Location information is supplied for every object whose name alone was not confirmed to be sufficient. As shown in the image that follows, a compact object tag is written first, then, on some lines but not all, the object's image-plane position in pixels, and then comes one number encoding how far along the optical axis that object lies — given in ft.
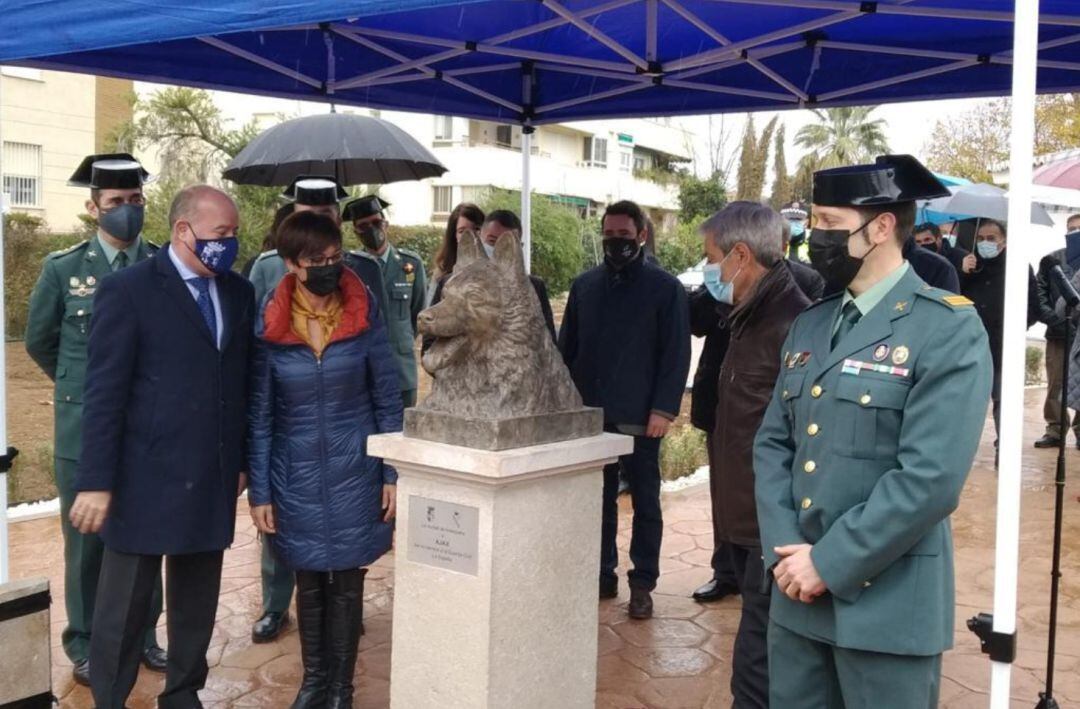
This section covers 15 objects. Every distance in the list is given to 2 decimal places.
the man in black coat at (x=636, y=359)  16.56
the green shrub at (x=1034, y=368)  48.83
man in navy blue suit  11.25
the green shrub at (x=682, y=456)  27.72
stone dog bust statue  10.59
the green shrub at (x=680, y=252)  105.40
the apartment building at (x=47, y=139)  80.84
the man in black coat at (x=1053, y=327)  27.55
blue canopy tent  14.40
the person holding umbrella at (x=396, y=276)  18.52
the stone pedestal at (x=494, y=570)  10.38
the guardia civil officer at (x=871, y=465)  7.67
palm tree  163.84
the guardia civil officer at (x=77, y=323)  13.70
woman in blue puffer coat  12.03
